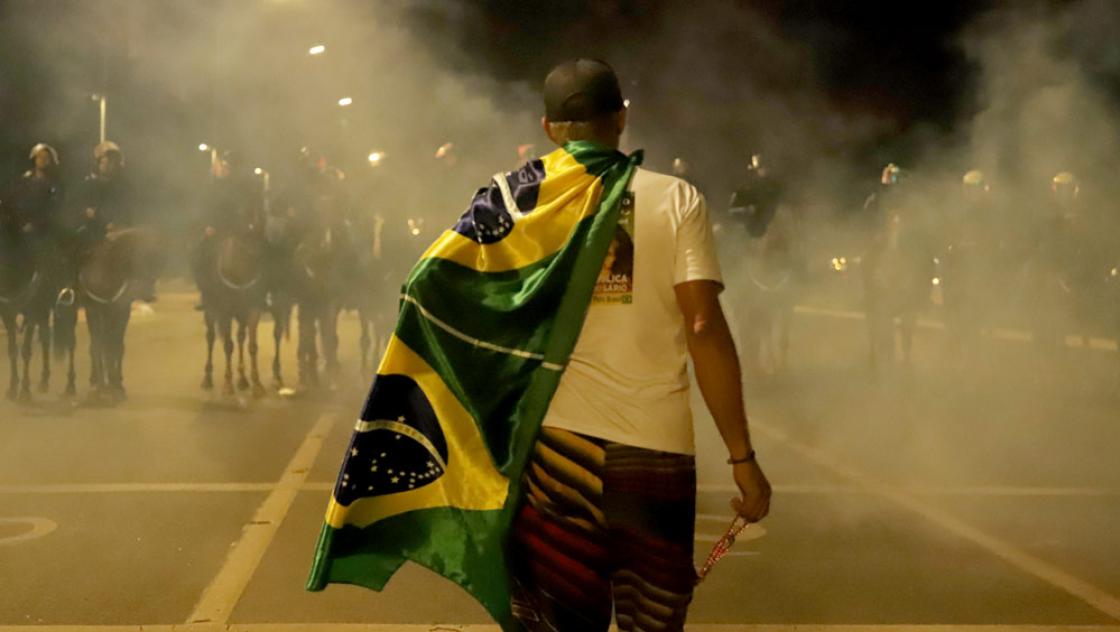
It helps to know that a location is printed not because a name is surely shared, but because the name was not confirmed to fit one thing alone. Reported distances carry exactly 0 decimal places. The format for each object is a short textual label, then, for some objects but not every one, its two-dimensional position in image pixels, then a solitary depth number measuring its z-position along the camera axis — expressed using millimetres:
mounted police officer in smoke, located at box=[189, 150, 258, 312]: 10758
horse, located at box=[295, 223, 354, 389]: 11719
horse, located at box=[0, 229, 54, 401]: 10086
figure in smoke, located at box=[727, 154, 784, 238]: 12523
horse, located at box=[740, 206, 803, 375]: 12438
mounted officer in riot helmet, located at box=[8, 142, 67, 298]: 10086
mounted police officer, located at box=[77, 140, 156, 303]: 10188
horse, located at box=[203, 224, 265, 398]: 10812
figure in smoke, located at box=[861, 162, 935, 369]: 12586
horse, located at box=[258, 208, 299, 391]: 11414
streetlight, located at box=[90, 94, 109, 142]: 26869
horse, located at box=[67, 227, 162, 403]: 10180
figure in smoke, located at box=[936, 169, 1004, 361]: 12312
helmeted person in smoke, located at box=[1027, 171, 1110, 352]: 11703
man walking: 2709
